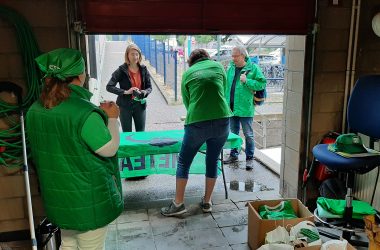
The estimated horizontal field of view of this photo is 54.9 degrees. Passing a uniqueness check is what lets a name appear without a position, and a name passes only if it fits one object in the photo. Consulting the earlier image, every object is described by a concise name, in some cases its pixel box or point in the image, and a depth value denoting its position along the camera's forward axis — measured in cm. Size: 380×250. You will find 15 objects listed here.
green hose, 252
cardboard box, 269
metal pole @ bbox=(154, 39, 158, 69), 1298
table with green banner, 356
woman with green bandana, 174
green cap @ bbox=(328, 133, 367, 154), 268
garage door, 278
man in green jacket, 447
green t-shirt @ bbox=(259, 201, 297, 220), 279
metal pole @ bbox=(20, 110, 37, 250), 233
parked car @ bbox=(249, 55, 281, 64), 1530
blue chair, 261
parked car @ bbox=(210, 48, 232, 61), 1487
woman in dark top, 419
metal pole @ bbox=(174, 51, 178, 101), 944
